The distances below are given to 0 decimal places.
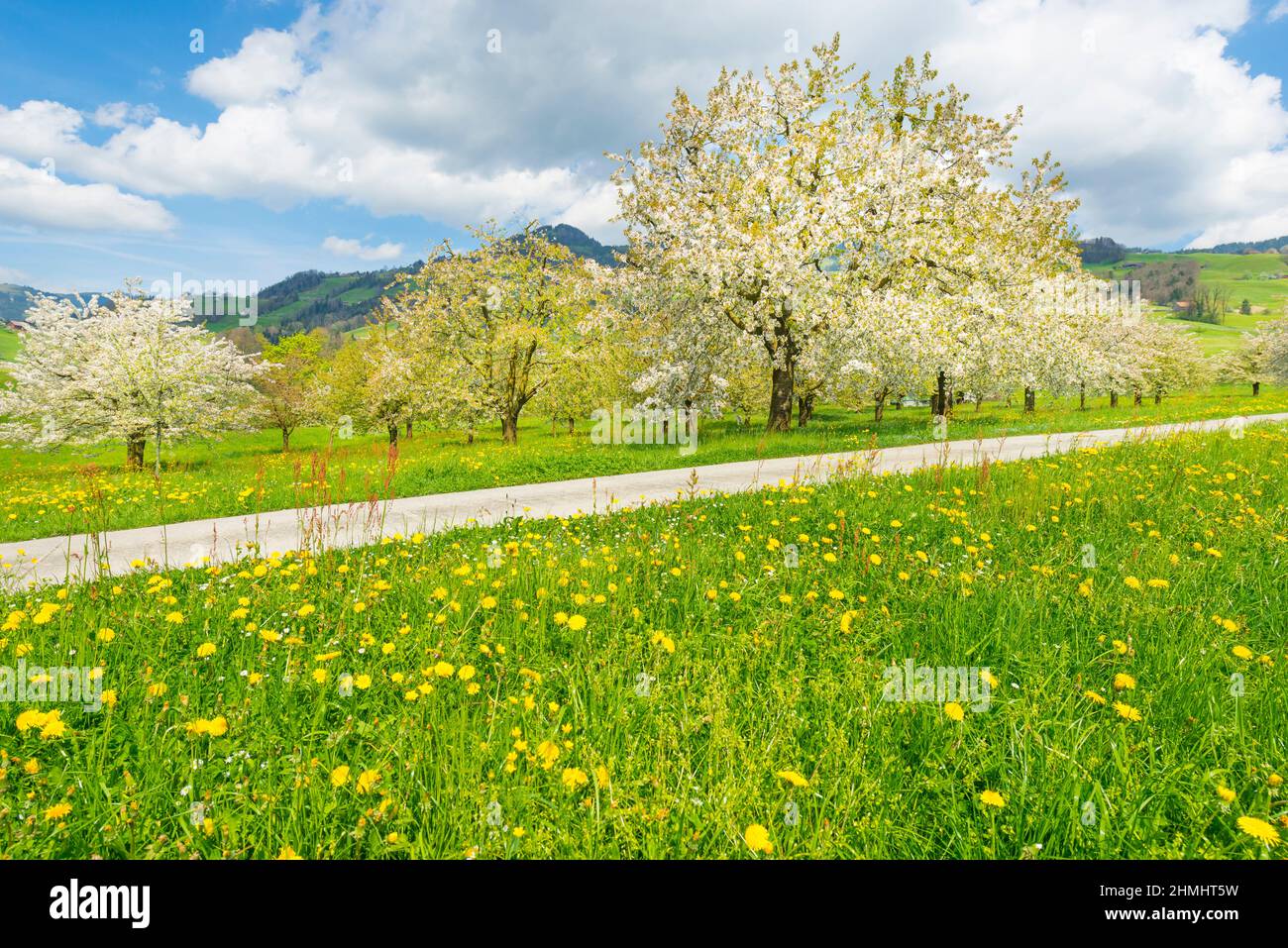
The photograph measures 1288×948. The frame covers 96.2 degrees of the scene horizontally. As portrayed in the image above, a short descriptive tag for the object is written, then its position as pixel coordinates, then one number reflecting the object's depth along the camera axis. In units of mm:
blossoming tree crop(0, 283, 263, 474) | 22859
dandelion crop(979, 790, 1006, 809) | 2279
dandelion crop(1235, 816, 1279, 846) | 2127
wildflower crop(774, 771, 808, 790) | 2395
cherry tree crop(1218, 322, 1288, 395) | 50219
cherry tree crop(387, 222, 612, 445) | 26438
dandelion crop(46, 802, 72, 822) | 2197
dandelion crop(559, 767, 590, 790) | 2449
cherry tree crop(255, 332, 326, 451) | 39875
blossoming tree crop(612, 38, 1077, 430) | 17234
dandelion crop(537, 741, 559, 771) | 2633
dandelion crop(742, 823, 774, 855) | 2102
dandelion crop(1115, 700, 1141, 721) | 2976
